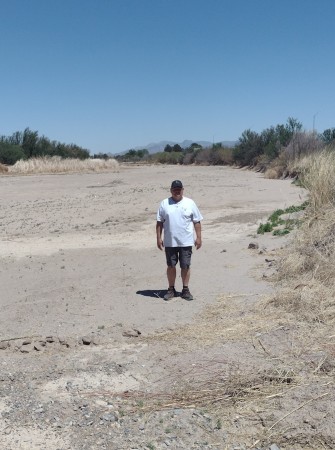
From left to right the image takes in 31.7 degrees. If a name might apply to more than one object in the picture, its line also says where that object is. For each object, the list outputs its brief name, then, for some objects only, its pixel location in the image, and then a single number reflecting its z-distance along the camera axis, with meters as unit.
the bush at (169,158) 78.44
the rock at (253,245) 11.75
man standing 8.30
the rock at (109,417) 4.74
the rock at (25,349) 6.40
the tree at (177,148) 104.04
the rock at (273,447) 4.32
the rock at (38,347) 6.44
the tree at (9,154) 53.75
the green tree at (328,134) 41.57
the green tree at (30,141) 59.25
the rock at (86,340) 6.60
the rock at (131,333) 6.83
